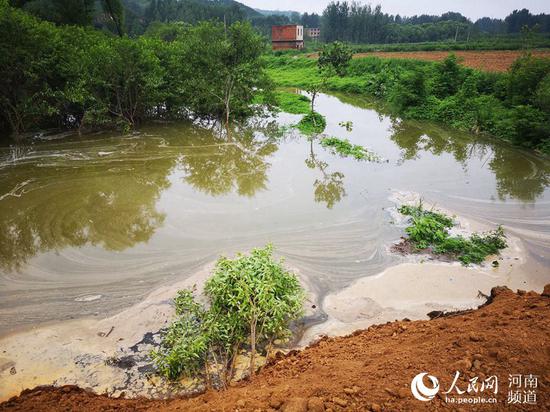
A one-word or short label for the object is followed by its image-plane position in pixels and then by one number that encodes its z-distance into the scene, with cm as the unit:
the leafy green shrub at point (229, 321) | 554
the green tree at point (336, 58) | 4006
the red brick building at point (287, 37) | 6919
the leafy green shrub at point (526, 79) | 1967
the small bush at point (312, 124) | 2108
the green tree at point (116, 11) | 3078
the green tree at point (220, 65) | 2022
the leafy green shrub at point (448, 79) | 2619
